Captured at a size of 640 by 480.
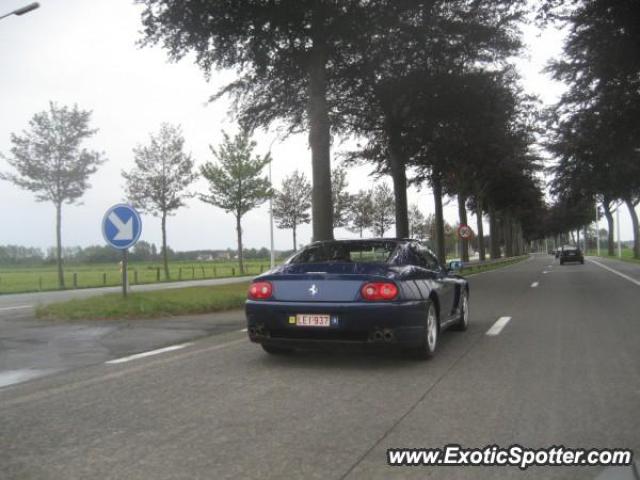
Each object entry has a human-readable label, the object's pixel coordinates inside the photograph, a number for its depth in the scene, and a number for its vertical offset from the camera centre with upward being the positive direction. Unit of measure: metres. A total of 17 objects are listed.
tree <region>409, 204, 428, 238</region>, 68.76 +3.88
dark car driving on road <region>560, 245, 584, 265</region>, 42.81 -0.68
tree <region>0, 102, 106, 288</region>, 27.55 +5.14
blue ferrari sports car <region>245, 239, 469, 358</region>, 5.71 -0.47
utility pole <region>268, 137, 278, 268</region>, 29.88 +1.75
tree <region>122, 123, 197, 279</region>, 33.41 +5.00
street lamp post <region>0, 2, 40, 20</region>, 15.22 +6.71
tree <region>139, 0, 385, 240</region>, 14.55 +5.80
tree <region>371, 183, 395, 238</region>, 53.19 +4.05
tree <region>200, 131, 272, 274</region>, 36.59 +5.10
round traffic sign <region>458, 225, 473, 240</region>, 32.41 +1.03
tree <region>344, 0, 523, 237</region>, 16.88 +6.20
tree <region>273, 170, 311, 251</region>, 47.03 +4.31
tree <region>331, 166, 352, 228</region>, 48.12 +4.77
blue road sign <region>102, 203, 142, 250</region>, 11.13 +0.73
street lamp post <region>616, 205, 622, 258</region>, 58.23 +2.14
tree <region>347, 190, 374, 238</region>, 50.94 +3.61
